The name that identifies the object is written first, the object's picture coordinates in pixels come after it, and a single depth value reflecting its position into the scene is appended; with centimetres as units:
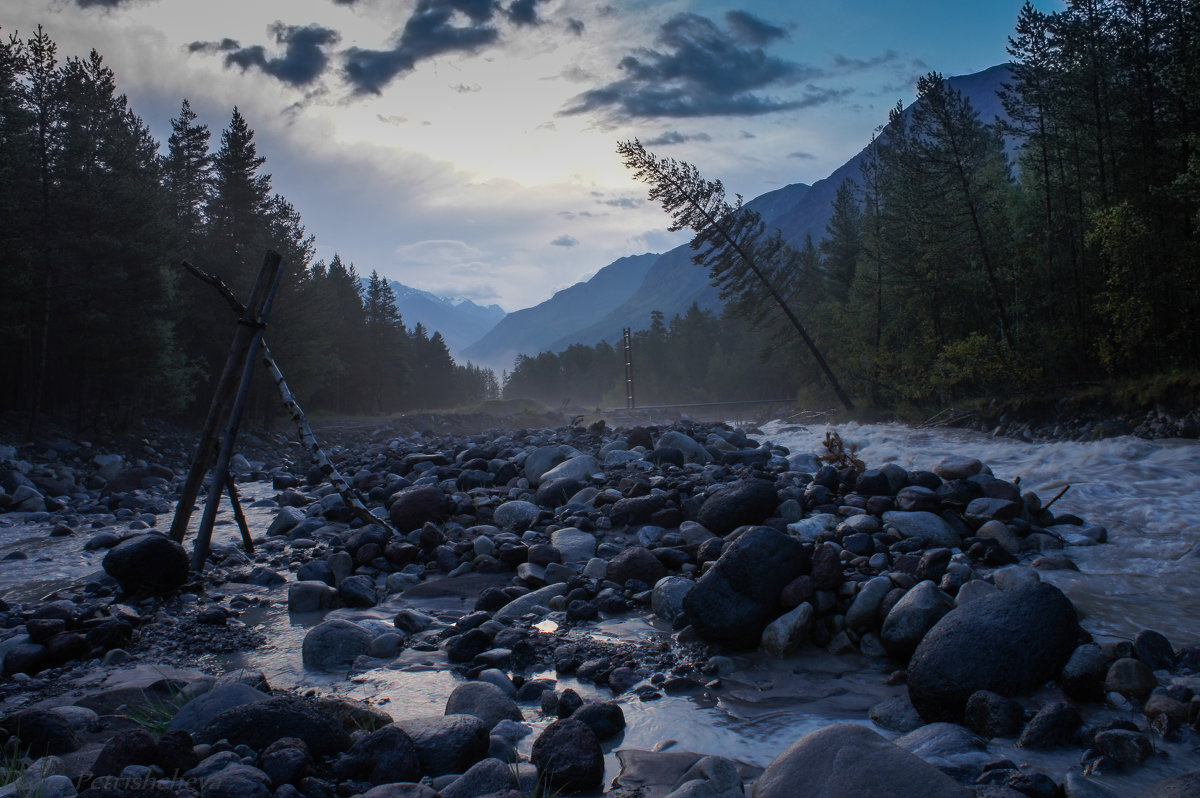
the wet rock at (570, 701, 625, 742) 378
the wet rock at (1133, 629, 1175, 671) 420
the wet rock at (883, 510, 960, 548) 680
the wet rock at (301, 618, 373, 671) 513
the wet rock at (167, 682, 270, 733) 345
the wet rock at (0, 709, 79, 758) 341
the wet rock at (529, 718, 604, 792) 321
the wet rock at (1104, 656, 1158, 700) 384
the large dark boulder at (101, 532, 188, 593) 691
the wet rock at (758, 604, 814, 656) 499
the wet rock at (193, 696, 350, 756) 327
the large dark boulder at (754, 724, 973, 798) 271
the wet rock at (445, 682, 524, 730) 391
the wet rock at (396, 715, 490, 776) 323
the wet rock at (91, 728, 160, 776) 295
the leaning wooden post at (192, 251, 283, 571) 803
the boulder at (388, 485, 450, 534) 951
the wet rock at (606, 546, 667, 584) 662
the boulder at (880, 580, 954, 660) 466
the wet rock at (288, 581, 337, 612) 671
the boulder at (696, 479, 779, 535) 764
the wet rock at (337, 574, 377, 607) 682
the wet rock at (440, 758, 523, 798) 292
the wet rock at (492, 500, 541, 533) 943
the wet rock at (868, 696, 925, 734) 386
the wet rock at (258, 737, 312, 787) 298
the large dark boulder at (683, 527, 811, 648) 507
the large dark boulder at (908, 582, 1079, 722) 387
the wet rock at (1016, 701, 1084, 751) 342
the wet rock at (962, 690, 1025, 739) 357
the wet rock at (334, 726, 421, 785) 313
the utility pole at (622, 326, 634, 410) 4931
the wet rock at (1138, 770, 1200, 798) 257
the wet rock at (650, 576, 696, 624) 573
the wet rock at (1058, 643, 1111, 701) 389
